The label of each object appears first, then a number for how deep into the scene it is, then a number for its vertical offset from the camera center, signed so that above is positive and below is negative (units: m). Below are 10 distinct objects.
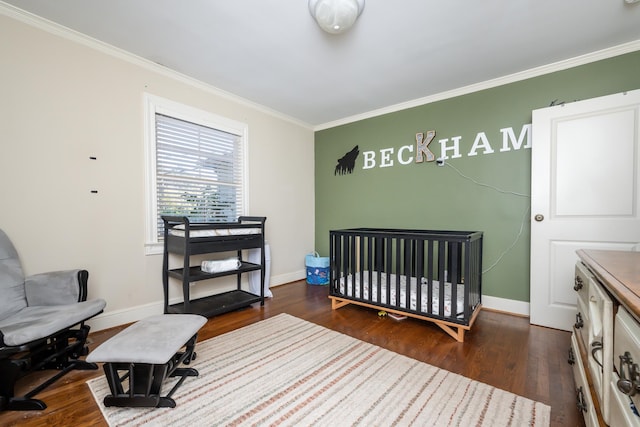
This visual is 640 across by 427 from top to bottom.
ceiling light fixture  1.56 +1.25
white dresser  0.68 -0.43
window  2.40 +0.47
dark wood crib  1.96 -0.64
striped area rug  1.21 -0.99
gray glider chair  1.25 -0.61
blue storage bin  3.59 -0.85
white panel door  1.92 +0.17
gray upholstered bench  1.20 -0.70
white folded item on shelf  2.41 -0.53
